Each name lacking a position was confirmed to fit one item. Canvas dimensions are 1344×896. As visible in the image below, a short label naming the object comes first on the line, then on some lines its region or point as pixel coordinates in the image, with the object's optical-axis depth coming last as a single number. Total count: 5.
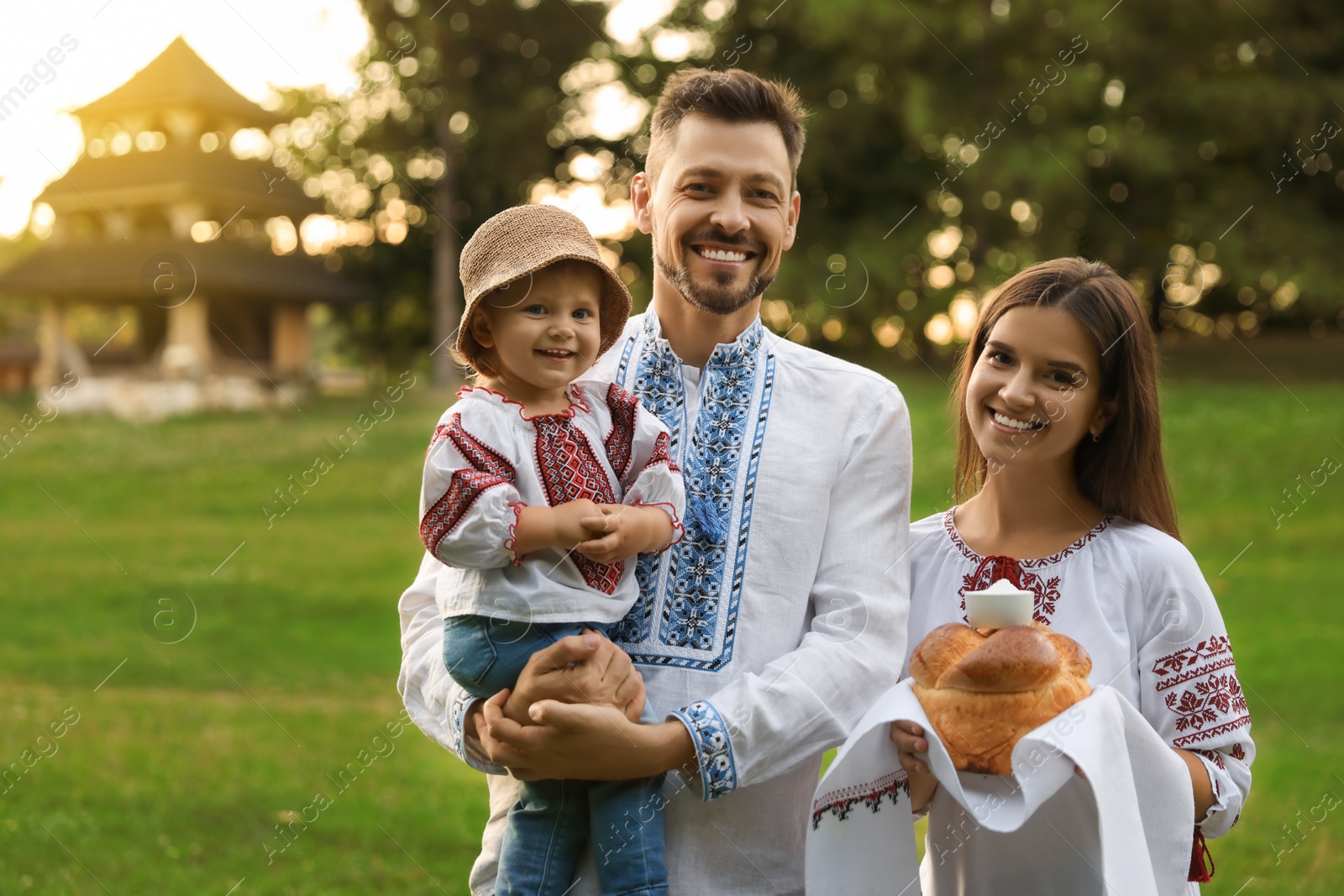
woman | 2.54
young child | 2.32
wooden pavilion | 23.39
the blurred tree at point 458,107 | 22.42
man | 2.46
